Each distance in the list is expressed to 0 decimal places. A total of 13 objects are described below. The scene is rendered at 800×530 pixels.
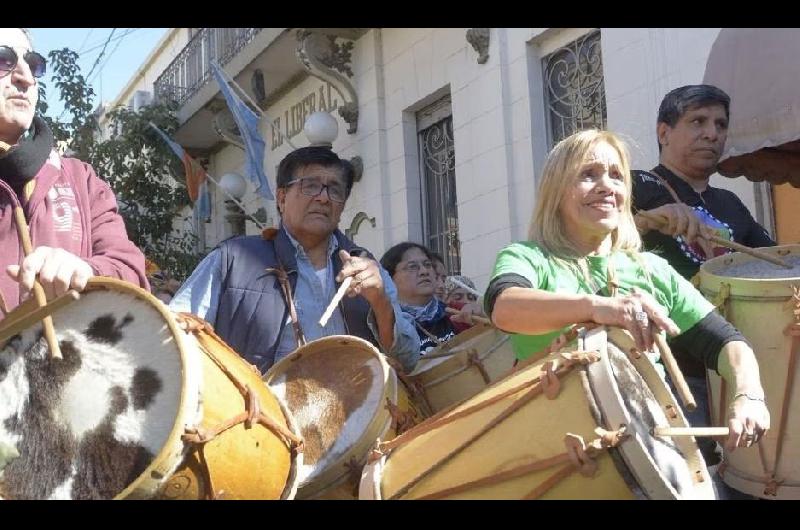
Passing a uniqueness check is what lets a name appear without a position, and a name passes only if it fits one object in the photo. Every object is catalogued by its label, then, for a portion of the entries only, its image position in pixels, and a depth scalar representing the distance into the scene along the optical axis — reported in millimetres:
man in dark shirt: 2943
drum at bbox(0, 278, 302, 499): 1896
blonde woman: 2143
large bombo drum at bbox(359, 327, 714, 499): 1824
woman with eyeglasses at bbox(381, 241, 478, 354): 4551
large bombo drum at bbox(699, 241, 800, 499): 2488
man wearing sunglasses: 2137
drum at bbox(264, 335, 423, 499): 2602
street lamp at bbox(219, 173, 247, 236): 12508
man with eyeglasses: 3086
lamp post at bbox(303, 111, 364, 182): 9648
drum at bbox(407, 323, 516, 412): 3256
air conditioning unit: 17359
